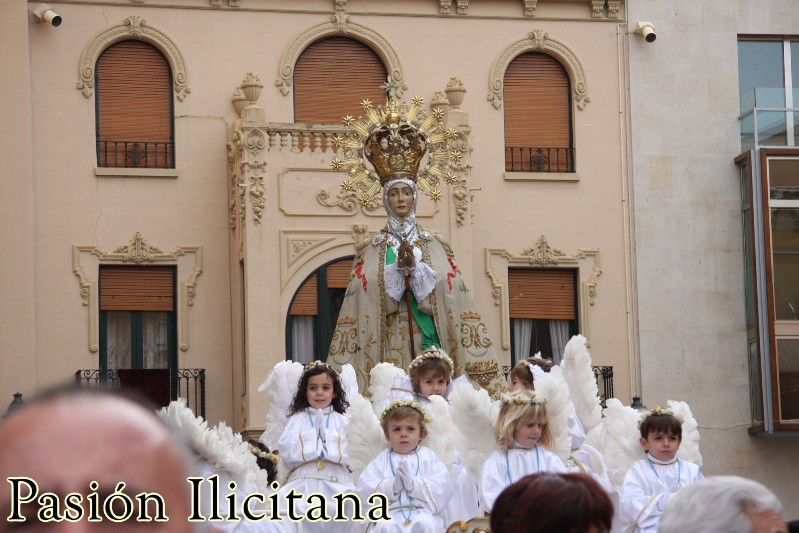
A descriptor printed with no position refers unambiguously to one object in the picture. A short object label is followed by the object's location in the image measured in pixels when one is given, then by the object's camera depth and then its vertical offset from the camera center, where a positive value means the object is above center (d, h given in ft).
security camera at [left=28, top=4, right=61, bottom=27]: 80.69 +16.72
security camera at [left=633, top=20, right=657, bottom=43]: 85.51 +16.24
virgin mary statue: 47.21 +1.60
